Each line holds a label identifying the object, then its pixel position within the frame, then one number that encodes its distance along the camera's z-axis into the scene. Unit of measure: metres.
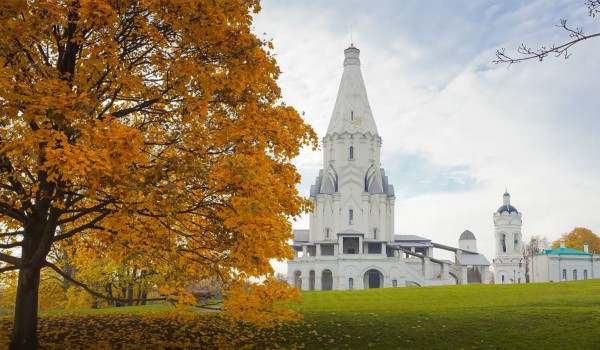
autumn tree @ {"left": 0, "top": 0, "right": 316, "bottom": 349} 7.81
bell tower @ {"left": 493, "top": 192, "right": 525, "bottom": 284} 84.38
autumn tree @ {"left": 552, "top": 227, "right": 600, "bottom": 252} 96.31
